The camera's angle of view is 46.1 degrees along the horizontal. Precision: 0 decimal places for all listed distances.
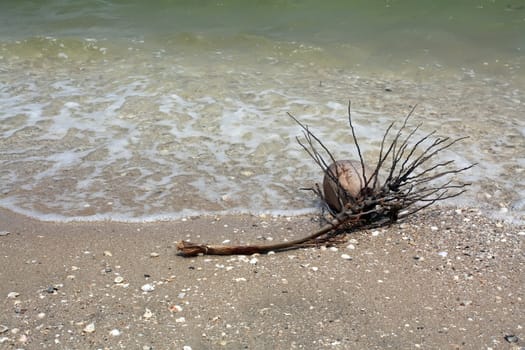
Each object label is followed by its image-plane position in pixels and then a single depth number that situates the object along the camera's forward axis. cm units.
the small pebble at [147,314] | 314
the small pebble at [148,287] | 340
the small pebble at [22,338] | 294
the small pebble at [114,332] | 301
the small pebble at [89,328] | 303
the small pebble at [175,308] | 320
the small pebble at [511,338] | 297
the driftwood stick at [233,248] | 372
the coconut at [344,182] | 404
